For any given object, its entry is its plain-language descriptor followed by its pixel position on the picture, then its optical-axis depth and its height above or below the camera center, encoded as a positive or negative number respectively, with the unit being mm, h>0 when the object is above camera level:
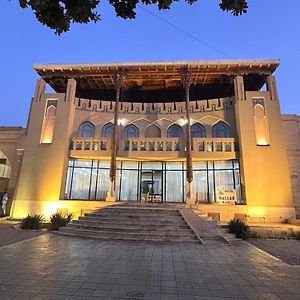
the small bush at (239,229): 11000 -1119
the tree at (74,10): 2869 +2451
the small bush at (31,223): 12664 -1227
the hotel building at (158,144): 17328 +4894
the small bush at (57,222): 12062 -1084
